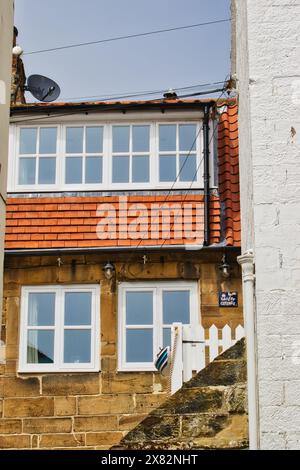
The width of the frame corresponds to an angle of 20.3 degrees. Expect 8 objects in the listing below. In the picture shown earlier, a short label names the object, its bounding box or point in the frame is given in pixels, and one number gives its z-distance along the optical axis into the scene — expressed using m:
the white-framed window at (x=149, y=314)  13.18
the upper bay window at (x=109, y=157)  14.02
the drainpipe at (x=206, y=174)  13.38
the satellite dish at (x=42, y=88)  14.59
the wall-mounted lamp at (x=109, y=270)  13.28
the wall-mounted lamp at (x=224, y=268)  13.07
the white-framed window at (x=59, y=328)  13.18
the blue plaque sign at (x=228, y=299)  12.96
